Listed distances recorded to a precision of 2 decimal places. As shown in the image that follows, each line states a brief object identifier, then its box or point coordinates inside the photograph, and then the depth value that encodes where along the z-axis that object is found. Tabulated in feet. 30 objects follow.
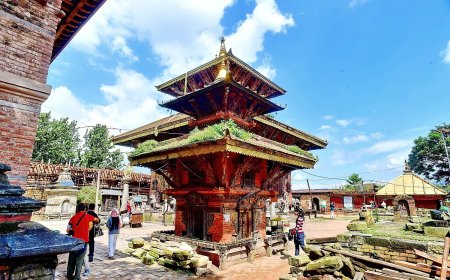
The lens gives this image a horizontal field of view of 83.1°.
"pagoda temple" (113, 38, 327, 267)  31.38
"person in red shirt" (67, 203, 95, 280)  22.06
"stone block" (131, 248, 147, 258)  33.01
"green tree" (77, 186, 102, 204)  85.40
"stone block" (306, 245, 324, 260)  26.18
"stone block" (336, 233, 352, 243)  27.56
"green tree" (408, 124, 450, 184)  150.82
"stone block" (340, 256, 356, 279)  22.62
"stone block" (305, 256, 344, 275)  22.43
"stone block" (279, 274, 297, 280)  24.97
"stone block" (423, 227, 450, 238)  25.50
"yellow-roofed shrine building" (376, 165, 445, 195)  75.61
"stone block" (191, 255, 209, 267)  27.66
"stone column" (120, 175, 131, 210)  80.12
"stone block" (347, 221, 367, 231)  30.71
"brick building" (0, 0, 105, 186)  17.01
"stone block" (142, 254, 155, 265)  30.53
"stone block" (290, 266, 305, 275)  25.74
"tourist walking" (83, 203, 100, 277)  24.79
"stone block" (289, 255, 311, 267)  26.21
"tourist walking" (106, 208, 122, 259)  31.78
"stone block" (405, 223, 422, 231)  30.01
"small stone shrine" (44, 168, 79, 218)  71.00
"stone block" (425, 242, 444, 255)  20.91
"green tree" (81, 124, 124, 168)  141.90
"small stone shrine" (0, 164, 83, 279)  5.20
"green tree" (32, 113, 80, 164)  131.13
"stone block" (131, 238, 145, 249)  35.70
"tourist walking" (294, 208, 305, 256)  35.26
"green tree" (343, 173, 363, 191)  168.49
